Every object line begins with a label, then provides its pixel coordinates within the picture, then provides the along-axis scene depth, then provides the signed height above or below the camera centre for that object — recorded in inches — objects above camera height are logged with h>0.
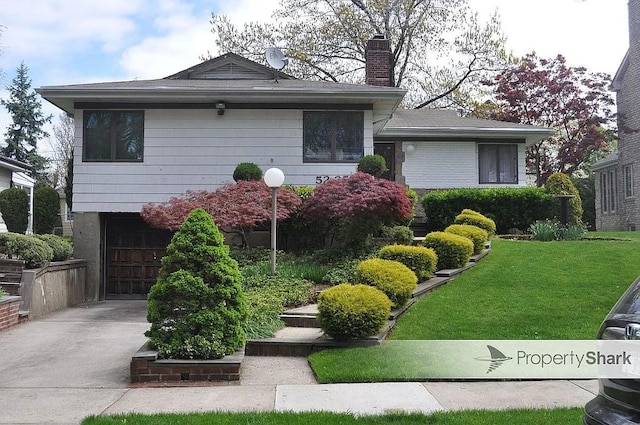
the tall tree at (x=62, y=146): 1681.8 +241.3
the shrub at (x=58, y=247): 550.0 -12.9
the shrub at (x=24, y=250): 482.0 -13.6
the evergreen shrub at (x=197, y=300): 294.4 -33.7
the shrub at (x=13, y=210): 761.6 +27.8
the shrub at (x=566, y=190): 695.1 +49.8
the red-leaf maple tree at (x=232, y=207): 525.0 +22.3
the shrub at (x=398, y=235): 534.9 -2.7
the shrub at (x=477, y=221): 572.1 +9.9
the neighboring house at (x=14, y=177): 814.3 +84.6
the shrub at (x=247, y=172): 583.5 +56.6
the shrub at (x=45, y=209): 762.2 +28.9
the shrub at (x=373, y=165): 581.6 +62.8
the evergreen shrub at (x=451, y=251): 467.5 -14.5
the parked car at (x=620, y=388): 133.6 -35.2
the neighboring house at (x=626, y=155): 1015.0 +130.3
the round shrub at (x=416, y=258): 436.5 -18.5
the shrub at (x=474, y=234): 509.7 -1.9
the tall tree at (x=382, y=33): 1189.1 +374.9
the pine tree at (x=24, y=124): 1771.7 +319.9
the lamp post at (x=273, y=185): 476.7 +36.4
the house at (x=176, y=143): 615.5 +90.4
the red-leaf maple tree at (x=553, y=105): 1095.6 +228.6
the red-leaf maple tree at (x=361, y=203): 498.6 +23.4
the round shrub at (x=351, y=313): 323.9 -42.6
